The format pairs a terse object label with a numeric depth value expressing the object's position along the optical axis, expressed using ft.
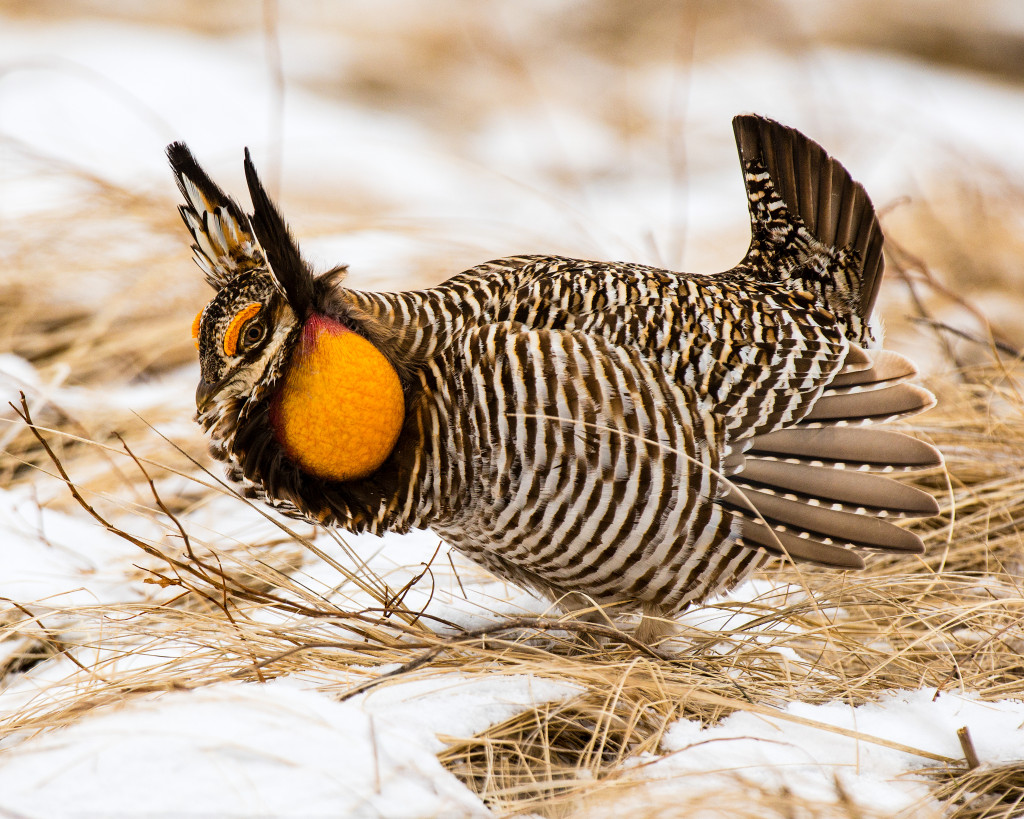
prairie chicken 25.16
